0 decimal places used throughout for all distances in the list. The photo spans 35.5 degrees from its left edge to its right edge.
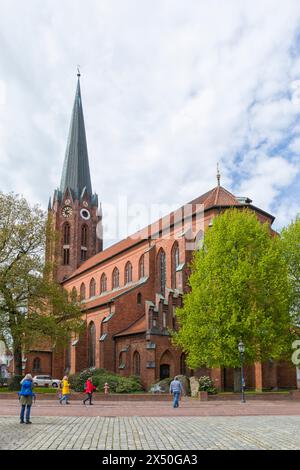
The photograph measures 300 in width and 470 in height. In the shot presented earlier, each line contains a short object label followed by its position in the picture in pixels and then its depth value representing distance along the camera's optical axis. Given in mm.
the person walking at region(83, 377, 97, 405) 23781
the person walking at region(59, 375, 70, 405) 24281
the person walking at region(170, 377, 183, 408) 22594
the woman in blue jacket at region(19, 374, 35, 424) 14602
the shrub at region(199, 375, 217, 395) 28484
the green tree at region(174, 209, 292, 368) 29703
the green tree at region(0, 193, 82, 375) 33875
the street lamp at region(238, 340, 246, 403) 26875
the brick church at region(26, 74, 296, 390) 36656
